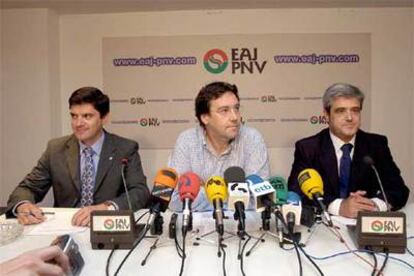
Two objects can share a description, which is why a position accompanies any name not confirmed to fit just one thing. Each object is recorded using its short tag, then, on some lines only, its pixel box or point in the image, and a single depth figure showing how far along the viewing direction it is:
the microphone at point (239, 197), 1.14
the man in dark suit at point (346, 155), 1.95
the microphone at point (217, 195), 1.11
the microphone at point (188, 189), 1.19
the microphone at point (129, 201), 1.69
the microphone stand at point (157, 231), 1.26
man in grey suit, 2.06
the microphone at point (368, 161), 1.38
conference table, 1.06
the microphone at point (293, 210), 1.22
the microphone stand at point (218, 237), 1.16
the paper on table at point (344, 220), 1.45
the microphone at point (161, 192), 1.24
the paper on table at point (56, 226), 1.40
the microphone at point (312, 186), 1.25
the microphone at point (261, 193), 1.18
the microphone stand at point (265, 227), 1.21
